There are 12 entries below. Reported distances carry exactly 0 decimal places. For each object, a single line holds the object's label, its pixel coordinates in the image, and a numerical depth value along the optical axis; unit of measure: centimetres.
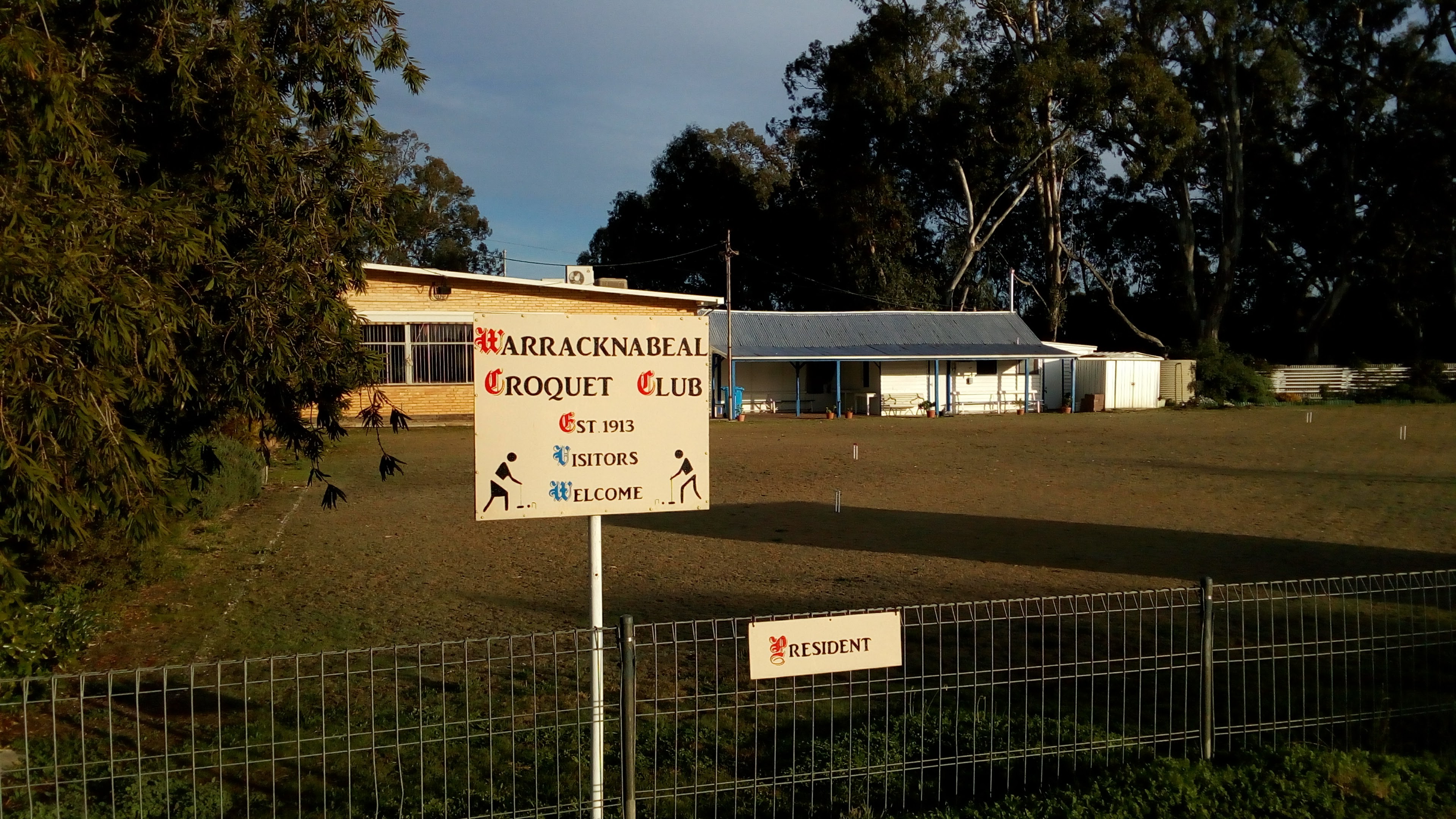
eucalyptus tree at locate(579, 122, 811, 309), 6044
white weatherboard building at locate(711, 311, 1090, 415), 4194
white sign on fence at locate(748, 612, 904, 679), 479
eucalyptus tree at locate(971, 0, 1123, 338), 4453
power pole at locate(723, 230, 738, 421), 3922
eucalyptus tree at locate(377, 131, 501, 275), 6097
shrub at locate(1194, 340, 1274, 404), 4656
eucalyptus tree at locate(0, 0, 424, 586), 487
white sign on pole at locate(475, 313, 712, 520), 460
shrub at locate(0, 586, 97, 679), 625
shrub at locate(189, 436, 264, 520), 1395
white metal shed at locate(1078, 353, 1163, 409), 4419
